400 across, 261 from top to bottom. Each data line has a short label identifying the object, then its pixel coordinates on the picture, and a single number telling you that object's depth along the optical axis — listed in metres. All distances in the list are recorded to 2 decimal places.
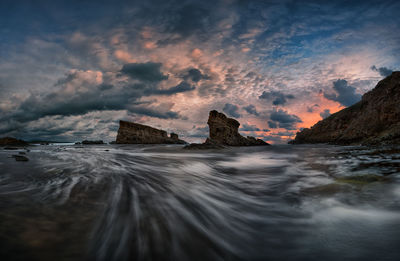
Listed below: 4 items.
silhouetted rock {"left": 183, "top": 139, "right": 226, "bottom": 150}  19.70
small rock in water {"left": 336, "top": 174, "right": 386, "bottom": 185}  3.71
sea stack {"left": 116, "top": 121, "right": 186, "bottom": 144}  58.66
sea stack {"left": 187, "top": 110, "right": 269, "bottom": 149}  36.22
